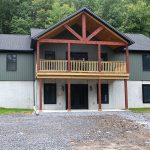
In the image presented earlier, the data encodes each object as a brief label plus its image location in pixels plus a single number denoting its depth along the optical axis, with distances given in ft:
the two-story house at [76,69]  44.91
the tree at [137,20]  84.90
